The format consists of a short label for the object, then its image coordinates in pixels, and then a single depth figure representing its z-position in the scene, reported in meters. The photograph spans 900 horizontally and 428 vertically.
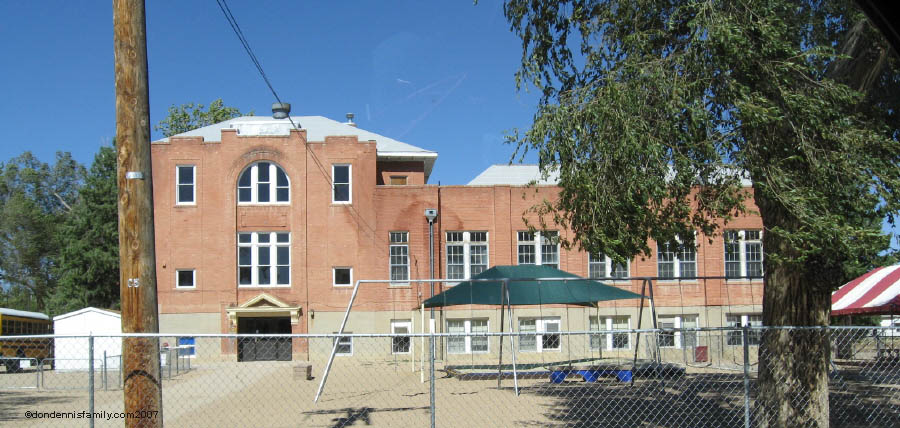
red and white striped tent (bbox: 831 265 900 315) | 25.06
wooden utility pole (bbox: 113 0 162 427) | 8.02
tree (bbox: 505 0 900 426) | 9.66
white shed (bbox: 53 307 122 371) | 32.06
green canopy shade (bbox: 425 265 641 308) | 22.20
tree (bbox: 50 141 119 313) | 51.84
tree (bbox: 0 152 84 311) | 64.12
